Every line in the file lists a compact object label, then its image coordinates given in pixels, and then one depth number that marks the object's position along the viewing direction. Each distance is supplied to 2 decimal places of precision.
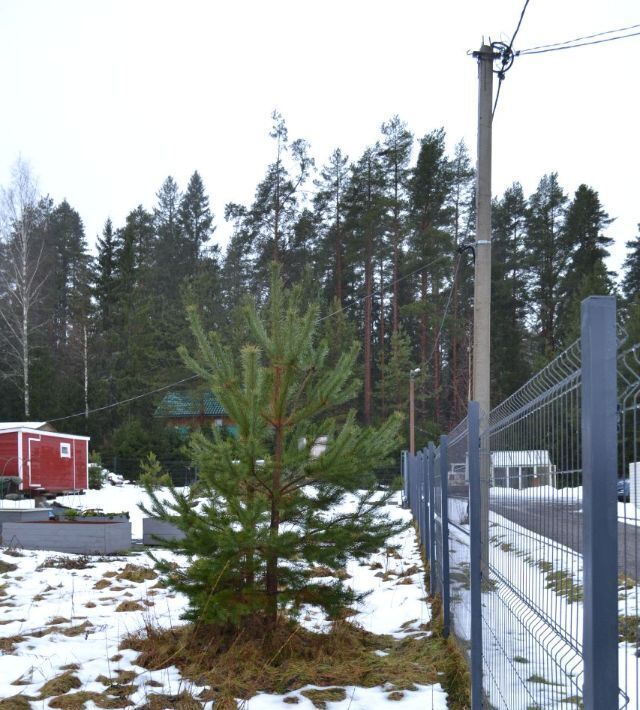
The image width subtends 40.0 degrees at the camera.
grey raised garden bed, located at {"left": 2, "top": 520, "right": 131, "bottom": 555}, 14.44
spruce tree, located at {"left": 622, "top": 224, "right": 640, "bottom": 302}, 45.81
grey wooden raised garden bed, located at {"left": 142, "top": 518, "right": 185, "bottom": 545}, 15.60
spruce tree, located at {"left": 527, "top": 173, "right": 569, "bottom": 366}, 43.94
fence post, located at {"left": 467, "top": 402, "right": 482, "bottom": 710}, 4.28
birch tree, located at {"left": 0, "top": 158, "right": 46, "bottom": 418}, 37.91
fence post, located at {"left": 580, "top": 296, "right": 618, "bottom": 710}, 1.76
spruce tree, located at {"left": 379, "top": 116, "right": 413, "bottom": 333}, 43.16
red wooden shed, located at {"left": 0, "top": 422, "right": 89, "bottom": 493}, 29.31
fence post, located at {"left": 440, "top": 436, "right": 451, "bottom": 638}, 6.64
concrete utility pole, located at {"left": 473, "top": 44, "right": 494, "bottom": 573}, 9.82
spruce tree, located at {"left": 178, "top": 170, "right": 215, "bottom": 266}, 51.62
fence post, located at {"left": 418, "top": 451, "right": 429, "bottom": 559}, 11.52
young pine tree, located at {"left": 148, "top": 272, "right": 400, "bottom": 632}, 6.29
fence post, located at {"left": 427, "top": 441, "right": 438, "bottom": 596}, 8.63
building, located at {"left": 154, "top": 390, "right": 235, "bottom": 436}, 41.28
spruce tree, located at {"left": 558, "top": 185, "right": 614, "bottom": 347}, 43.31
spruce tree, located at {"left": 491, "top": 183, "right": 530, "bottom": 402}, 42.94
